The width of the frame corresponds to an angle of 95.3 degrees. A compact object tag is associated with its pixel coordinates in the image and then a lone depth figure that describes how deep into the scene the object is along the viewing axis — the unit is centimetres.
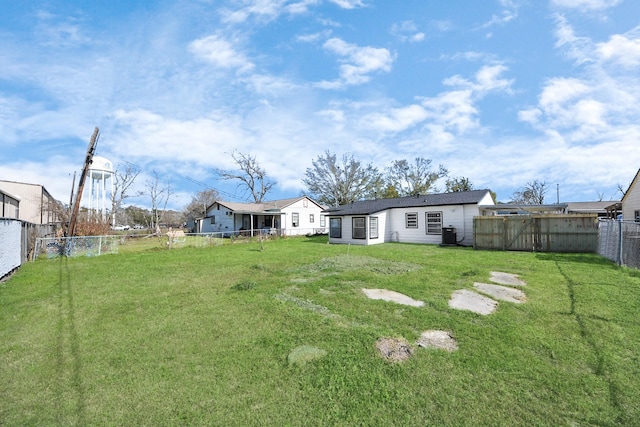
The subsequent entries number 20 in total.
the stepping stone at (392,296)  540
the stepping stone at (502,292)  570
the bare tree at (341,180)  3700
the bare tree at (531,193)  4556
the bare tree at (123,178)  3734
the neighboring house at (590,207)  3098
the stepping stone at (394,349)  346
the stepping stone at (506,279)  704
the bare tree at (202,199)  4975
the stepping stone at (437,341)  369
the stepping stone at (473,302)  506
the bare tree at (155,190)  4375
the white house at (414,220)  1622
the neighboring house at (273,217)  2806
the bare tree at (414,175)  3759
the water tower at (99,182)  2908
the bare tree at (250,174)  3944
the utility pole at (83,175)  1495
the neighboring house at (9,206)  1810
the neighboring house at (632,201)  1675
